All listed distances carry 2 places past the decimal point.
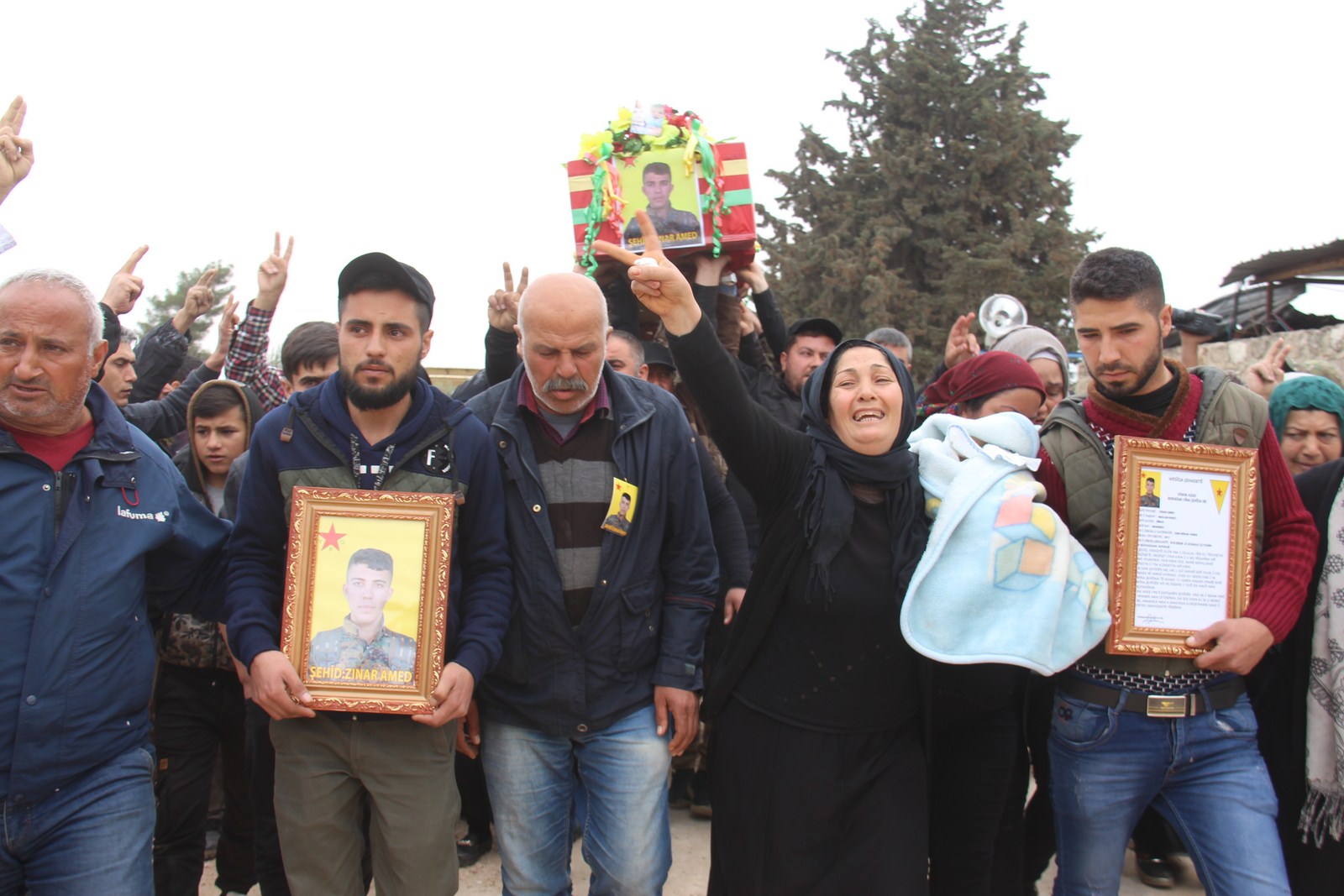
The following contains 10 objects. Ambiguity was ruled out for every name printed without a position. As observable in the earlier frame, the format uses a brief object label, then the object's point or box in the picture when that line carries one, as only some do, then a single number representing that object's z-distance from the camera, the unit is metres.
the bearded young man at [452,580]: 2.87
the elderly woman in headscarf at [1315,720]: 3.07
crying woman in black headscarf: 2.90
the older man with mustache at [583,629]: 3.07
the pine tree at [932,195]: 24.39
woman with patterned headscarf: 3.81
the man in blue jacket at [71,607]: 2.52
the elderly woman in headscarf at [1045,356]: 4.77
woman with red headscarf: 3.61
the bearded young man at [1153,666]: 2.88
